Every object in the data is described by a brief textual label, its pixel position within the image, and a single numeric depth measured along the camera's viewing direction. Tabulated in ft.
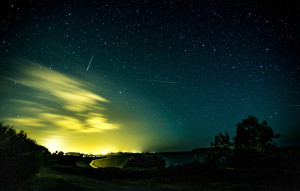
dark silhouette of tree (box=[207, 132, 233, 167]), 45.47
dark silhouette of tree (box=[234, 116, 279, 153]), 55.16
